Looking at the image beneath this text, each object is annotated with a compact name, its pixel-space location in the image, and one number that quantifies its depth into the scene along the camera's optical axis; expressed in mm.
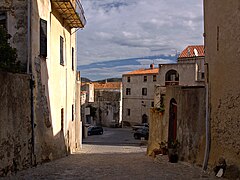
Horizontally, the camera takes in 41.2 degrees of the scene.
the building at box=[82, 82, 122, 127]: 52656
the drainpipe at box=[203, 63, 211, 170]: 9508
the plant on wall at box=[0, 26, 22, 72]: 9586
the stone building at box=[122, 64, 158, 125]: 50531
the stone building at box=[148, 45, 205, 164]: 10555
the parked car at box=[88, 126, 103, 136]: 42147
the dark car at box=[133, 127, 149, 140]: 36844
